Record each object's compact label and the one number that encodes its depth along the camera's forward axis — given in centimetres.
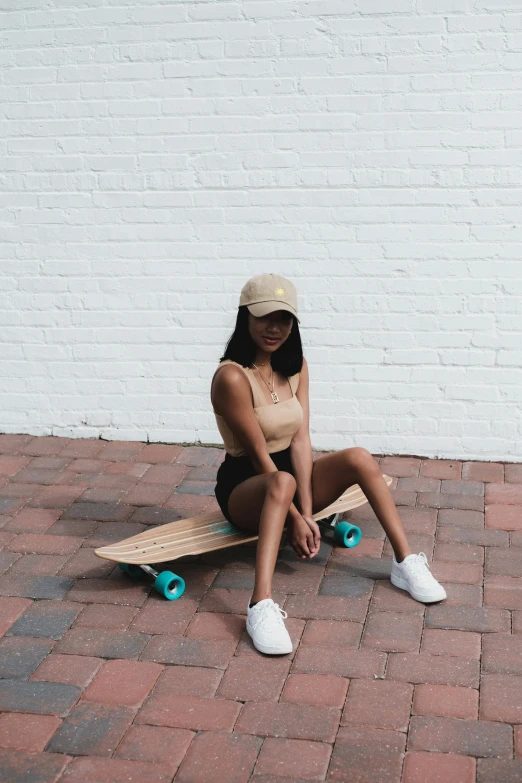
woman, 389
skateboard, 404
